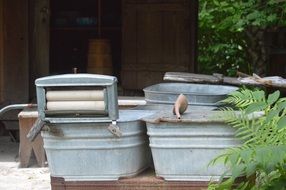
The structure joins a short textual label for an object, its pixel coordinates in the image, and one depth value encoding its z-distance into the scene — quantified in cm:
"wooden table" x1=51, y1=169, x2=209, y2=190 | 389
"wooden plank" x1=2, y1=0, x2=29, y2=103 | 935
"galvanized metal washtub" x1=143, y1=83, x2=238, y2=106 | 473
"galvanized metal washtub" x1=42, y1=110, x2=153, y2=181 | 389
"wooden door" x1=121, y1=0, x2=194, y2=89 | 964
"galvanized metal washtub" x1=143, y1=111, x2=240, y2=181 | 384
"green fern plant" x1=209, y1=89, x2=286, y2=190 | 348
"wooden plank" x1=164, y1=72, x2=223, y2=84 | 648
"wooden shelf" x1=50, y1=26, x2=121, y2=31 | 1099
